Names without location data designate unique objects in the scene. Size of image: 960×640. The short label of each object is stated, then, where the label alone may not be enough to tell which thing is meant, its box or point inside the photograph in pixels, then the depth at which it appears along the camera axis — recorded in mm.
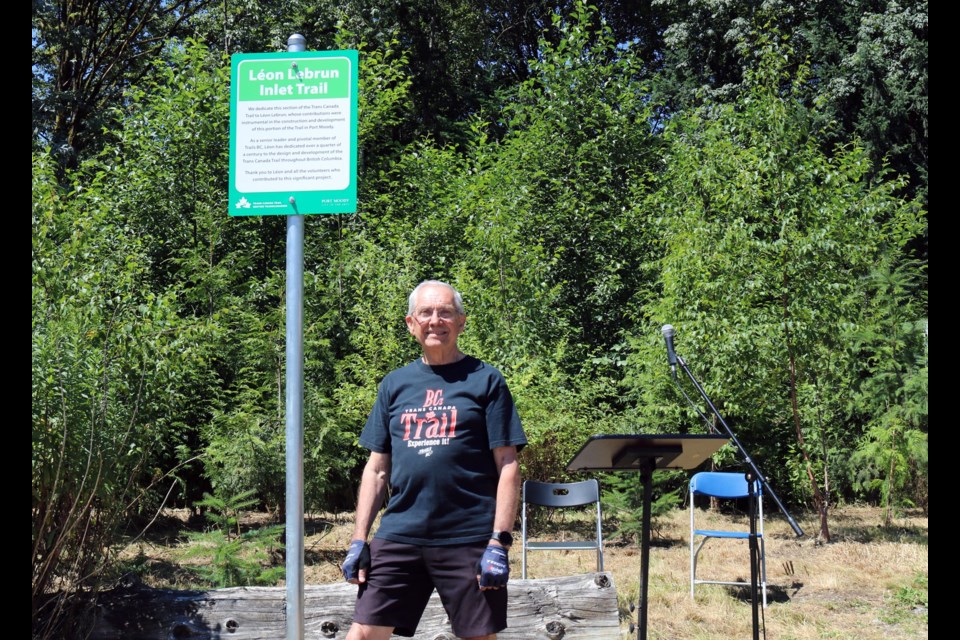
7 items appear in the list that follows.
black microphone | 3945
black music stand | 3609
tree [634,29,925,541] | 9188
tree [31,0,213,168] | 14430
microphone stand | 3587
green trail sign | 2605
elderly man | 2850
